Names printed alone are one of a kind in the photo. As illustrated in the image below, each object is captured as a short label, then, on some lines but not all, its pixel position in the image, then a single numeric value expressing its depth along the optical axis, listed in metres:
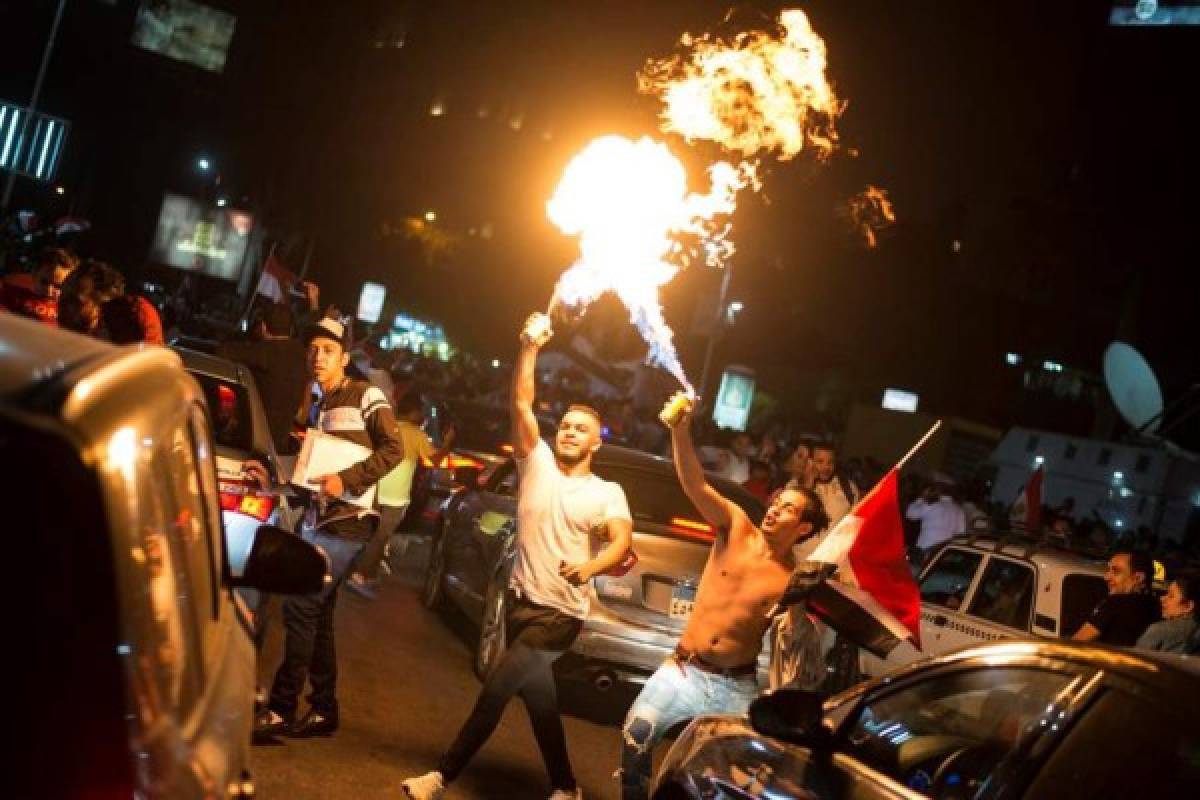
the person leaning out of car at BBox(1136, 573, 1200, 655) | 8.62
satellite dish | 24.56
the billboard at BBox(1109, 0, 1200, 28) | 28.23
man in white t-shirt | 6.34
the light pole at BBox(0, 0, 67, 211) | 19.97
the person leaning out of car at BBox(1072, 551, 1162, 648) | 8.39
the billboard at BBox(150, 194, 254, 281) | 38.66
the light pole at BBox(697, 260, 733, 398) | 23.84
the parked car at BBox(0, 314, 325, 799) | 1.98
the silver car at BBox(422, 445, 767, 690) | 8.45
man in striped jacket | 6.87
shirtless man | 5.86
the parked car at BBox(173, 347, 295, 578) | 6.98
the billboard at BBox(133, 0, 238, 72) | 50.31
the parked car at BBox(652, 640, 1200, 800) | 3.03
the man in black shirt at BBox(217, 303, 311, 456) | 8.22
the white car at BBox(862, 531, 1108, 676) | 9.23
